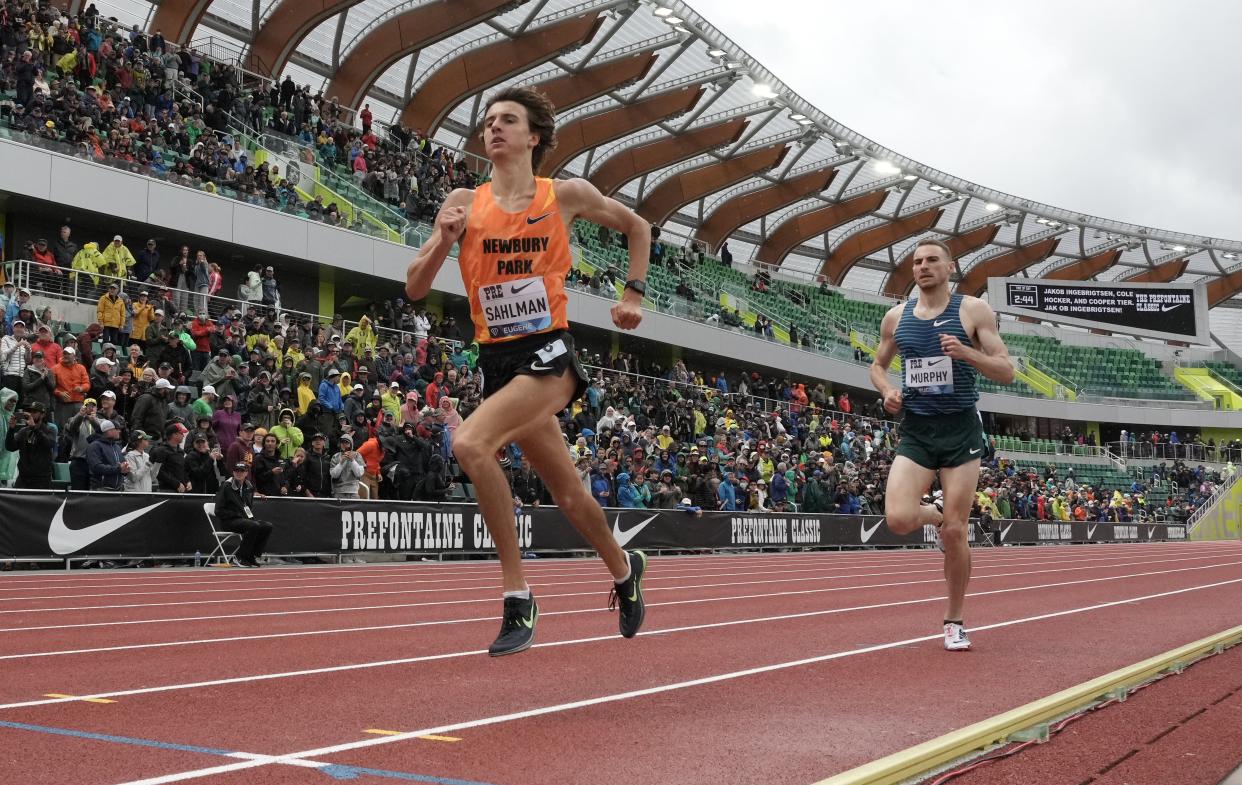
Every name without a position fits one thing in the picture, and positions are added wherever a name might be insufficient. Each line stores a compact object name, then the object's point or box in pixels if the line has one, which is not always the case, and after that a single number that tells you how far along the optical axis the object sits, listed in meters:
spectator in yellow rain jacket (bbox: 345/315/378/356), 21.69
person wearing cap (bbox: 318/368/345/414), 18.16
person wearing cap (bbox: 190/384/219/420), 15.97
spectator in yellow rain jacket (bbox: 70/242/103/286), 19.38
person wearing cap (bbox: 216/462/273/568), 14.47
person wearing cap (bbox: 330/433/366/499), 16.58
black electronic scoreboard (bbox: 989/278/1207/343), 58.53
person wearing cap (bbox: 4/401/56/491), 13.75
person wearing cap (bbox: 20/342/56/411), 14.37
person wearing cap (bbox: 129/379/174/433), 15.30
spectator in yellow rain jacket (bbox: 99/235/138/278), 19.61
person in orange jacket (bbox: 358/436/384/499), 17.22
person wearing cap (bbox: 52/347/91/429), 14.98
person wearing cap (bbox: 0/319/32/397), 14.40
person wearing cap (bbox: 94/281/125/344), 17.58
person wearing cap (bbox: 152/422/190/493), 14.85
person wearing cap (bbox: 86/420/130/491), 14.12
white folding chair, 14.67
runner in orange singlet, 5.07
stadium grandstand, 16.33
